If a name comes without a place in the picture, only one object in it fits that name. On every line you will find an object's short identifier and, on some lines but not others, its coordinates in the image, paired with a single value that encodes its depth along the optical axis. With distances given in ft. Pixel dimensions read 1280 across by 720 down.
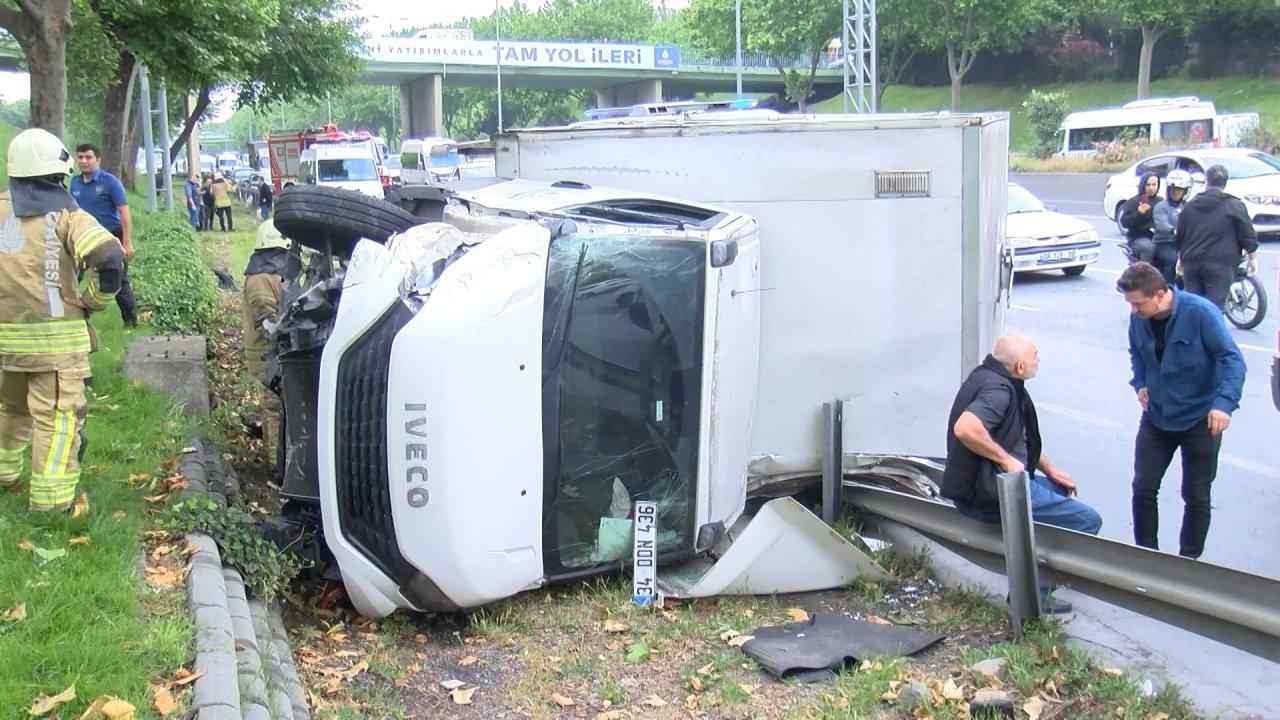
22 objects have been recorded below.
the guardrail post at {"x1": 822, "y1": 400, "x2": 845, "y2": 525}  20.92
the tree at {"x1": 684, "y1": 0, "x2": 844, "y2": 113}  167.43
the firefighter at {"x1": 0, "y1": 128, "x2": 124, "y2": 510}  16.30
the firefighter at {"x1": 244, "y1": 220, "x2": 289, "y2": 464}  25.41
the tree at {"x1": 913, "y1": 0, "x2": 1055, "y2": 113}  166.61
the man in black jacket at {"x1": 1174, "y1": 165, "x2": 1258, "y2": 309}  33.65
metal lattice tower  64.59
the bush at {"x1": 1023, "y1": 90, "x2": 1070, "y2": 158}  143.60
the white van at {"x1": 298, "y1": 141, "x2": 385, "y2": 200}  110.01
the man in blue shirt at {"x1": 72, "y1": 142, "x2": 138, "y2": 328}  33.37
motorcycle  39.27
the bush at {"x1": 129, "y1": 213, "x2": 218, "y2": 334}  34.73
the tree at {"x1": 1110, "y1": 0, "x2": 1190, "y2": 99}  153.99
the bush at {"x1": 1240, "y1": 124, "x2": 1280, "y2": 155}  105.52
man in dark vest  16.98
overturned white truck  15.71
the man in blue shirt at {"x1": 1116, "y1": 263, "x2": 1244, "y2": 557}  18.63
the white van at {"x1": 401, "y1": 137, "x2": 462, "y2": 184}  105.16
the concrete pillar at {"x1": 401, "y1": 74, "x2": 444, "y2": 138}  212.43
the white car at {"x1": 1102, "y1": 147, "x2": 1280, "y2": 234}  61.11
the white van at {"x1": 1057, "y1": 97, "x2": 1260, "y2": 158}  109.60
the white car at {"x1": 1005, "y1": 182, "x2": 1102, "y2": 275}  54.90
